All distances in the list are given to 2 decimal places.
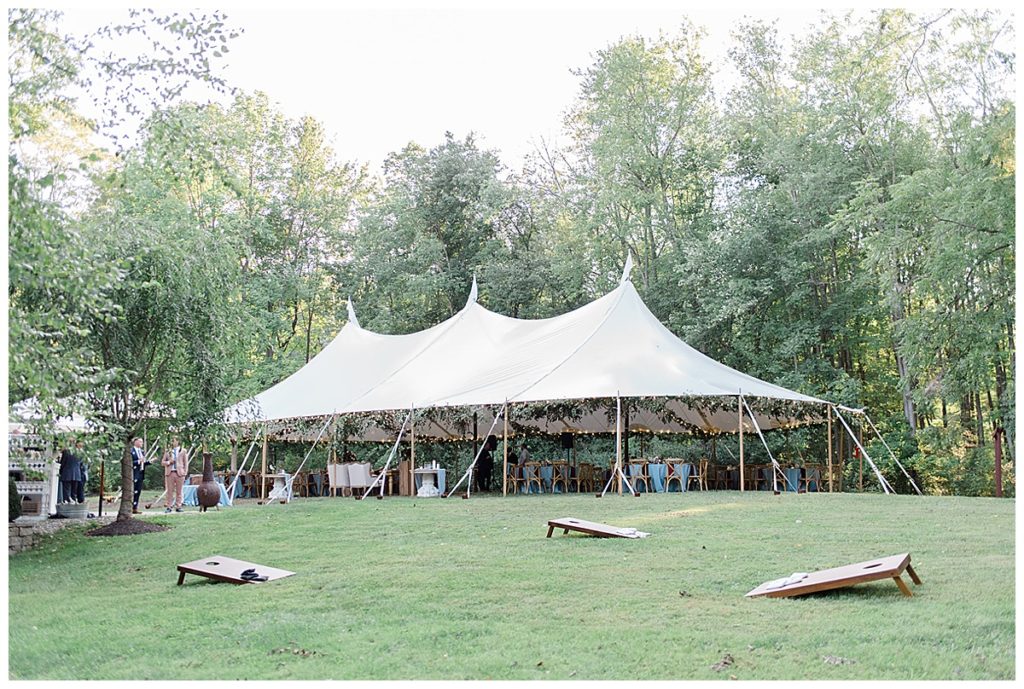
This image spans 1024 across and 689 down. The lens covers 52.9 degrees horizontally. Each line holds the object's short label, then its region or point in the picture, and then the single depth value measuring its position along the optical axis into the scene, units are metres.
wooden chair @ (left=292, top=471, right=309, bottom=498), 19.11
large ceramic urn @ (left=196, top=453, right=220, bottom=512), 13.95
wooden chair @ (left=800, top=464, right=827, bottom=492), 16.99
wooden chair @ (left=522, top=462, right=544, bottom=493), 16.88
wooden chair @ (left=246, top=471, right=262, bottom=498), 18.88
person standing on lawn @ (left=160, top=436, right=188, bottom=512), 14.66
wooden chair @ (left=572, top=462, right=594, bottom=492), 17.66
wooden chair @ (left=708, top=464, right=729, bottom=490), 18.08
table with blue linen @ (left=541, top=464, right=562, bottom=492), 17.25
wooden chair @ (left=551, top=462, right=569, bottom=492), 17.25
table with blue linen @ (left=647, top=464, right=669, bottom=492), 16.00
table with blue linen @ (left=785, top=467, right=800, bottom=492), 17.28
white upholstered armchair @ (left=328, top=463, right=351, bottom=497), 16.89
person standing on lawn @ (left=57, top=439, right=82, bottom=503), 14.21
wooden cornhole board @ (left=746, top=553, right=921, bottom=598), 5.95
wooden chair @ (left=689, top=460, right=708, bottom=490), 16.38
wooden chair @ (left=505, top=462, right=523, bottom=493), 16.75
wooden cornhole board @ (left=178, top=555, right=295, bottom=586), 7.47
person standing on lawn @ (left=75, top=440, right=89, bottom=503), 14.47
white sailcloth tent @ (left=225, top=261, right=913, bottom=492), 15.45
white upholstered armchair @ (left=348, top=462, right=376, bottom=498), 16.62
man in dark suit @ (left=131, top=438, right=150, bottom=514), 14.28
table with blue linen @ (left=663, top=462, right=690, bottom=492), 15.98
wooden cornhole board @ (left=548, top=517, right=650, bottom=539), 8.98
